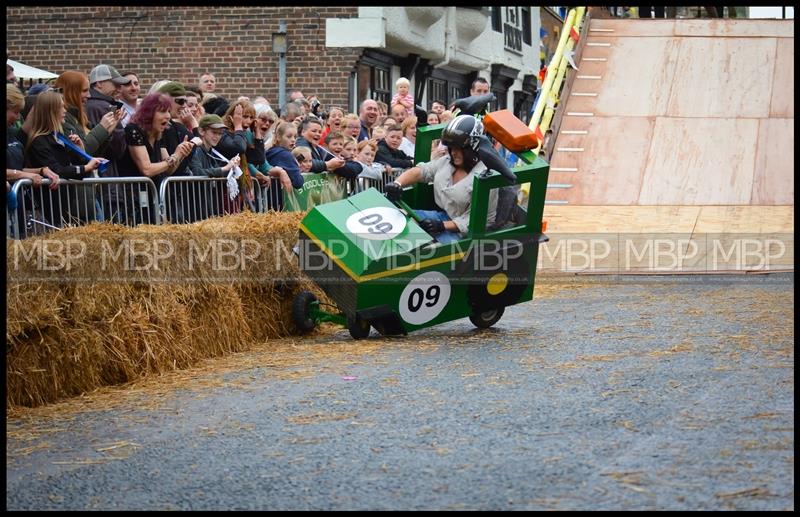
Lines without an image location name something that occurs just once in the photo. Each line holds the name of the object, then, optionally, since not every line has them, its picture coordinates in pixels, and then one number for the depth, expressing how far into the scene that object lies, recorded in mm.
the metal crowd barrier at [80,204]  9453
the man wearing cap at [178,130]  11414
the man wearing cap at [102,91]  12359
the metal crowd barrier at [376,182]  14539
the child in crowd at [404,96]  18797
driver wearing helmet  11016
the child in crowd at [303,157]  13516
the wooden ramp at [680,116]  19047
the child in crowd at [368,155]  14972
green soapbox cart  10492
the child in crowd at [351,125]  15200
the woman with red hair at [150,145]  11102
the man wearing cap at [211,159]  11844
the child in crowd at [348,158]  13969
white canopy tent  18864
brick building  24984
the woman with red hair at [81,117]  10805
